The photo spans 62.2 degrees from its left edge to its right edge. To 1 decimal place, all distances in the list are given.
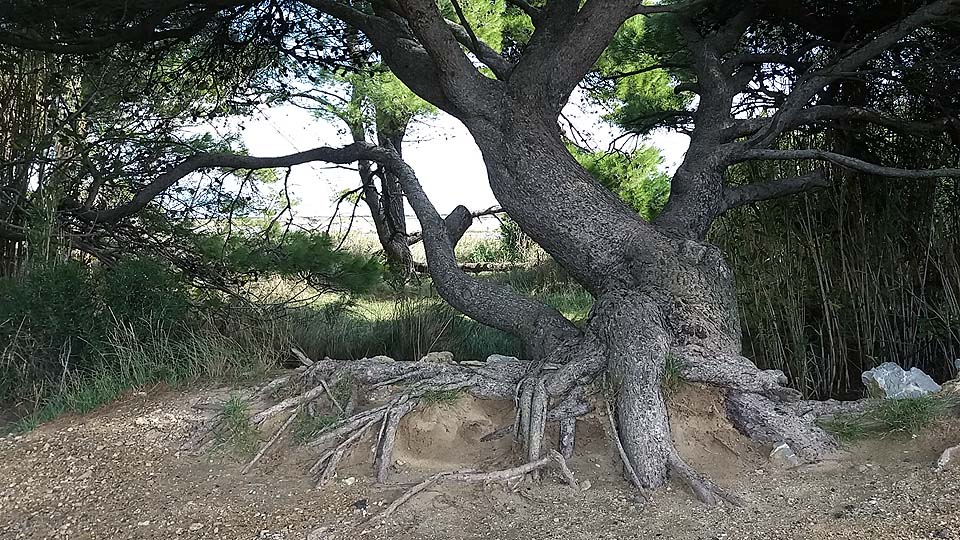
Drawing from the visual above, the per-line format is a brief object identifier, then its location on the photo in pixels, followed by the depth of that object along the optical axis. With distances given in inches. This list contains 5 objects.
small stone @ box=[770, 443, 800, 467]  110.0
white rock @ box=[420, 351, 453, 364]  158.1
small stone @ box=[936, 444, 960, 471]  101.5
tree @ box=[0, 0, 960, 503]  118.0
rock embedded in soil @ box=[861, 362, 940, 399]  136.1
